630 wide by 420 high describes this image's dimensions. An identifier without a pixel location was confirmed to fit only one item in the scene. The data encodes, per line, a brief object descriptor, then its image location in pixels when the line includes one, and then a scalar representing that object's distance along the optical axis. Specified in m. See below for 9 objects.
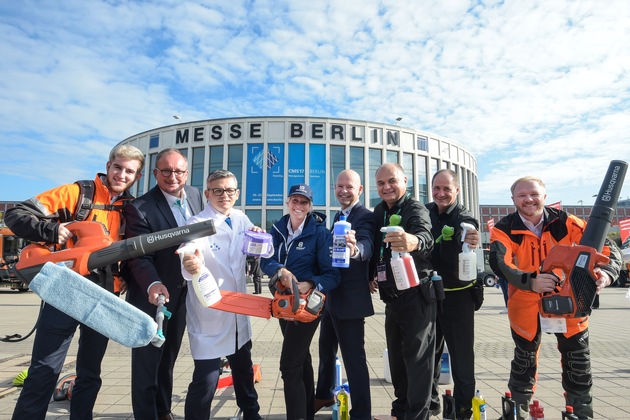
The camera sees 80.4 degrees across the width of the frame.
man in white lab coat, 2.93
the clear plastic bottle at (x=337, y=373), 4.11
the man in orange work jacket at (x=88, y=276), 2.68
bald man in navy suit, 3.14
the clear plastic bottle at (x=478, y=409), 3.16
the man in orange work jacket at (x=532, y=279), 3.07
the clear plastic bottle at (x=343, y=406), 3.32
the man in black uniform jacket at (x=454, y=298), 3.45
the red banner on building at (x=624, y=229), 17.23
